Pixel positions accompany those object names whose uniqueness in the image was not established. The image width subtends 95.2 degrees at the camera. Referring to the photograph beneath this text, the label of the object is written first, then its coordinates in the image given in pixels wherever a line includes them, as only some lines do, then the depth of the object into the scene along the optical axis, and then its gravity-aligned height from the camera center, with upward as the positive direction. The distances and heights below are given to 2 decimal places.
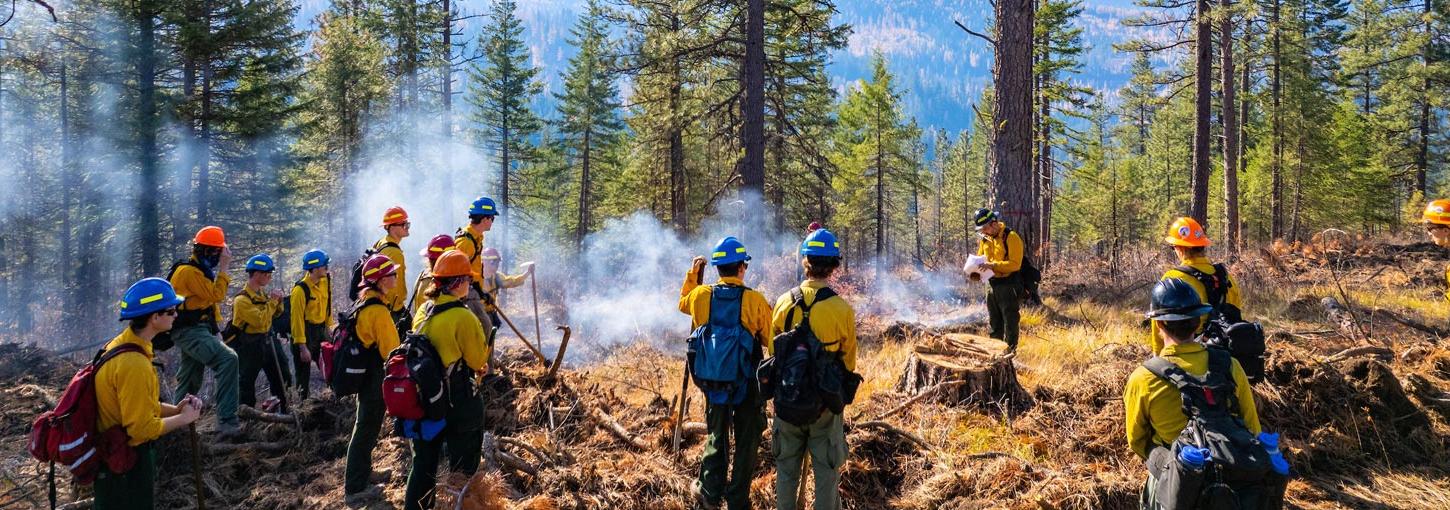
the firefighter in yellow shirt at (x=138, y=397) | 3.38 -0.73
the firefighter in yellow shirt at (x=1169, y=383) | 2.80 -0.59
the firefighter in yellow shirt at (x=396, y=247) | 6.27 +0.06
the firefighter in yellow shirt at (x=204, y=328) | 5.87 -0.66
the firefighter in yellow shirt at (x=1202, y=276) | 4.34 -0.18
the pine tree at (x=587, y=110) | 29.70 +6.53
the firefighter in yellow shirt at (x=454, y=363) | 3.99 -0.68
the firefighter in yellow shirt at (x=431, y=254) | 5.79 -0.01
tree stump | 5.60 -1.10
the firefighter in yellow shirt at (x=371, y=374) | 4.52 -0.85
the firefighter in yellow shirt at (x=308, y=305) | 6.92 -0.54
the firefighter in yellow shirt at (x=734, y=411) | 4.23 -1.05
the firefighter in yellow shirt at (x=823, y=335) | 3.79 -0.48
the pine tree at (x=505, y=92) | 28.27 +7.10
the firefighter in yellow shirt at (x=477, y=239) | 6.34 +0.14
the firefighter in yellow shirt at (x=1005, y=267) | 6.87 -0.18
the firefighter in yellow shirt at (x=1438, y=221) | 4.45 +0.18
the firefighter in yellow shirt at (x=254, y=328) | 6.98 -0.79
